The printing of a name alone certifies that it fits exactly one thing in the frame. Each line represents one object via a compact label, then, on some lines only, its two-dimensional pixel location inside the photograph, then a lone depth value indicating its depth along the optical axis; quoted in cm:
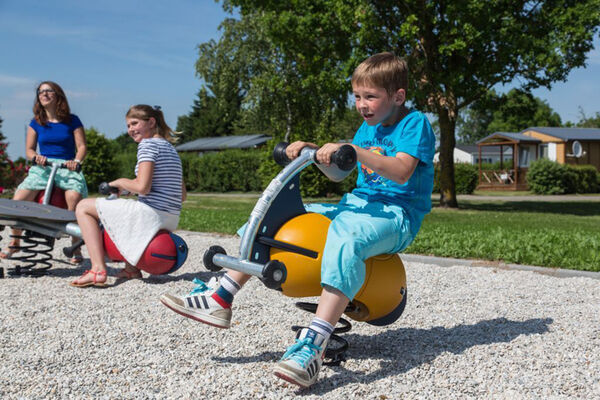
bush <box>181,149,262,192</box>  2791
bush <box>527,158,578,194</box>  2716
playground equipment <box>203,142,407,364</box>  251
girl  457
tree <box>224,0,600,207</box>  1406
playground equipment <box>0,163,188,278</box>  461
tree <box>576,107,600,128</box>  6838
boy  245
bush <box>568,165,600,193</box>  2825
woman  561
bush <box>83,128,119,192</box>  2617
